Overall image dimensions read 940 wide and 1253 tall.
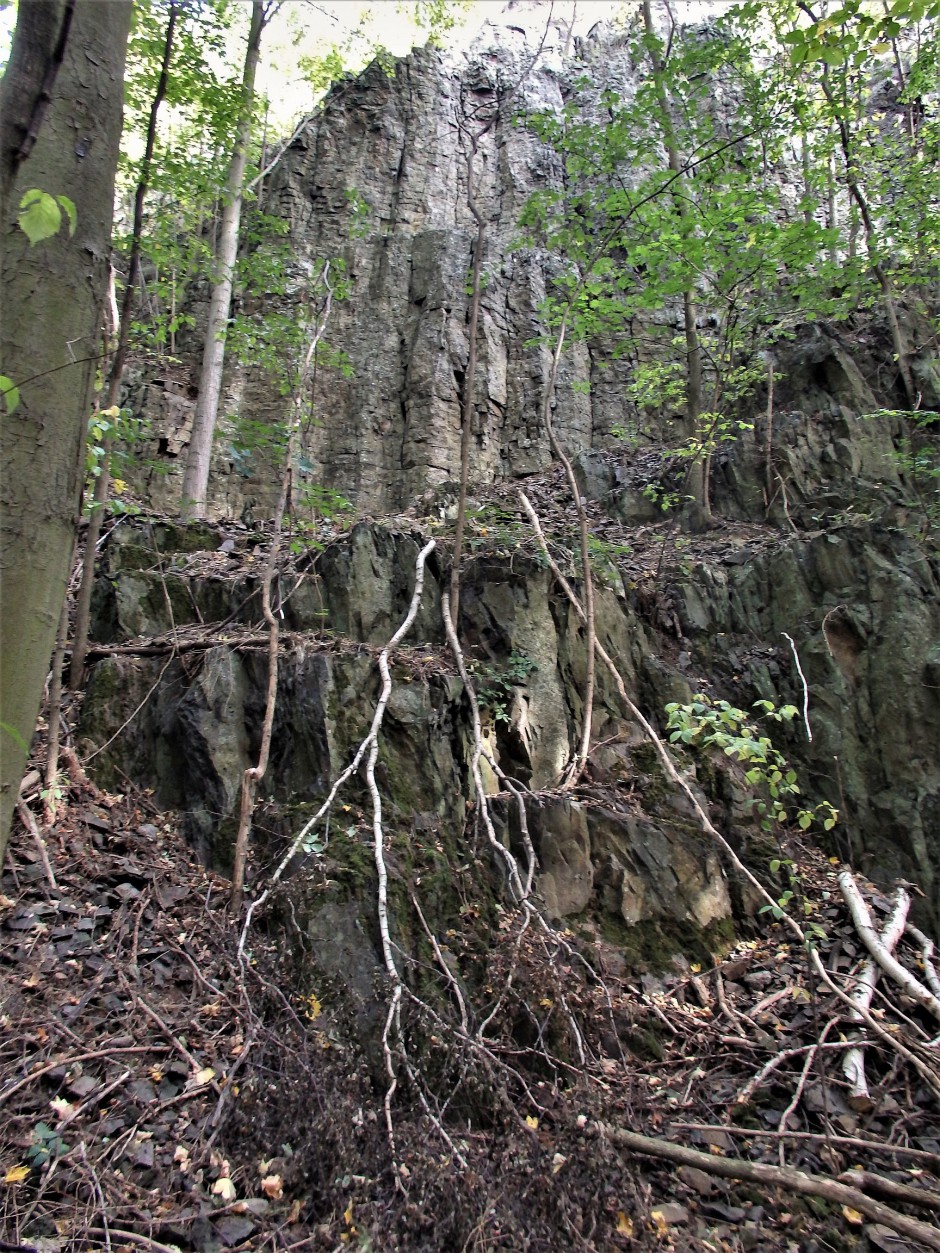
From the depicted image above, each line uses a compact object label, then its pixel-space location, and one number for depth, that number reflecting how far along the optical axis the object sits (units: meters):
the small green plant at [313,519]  6.55
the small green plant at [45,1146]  2.56
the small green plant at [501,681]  5.71
